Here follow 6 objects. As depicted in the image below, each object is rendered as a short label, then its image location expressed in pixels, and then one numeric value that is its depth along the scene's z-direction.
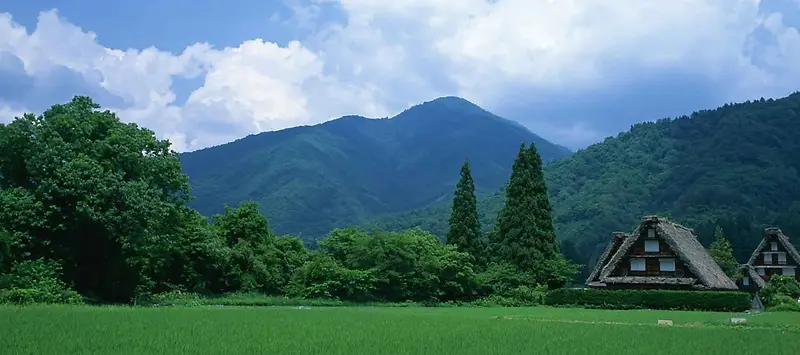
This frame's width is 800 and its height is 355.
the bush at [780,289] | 42.50
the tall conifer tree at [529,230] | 45.59
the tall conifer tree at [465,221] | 47.95
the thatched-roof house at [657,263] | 41.97
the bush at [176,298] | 31.39
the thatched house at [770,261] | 57.03
